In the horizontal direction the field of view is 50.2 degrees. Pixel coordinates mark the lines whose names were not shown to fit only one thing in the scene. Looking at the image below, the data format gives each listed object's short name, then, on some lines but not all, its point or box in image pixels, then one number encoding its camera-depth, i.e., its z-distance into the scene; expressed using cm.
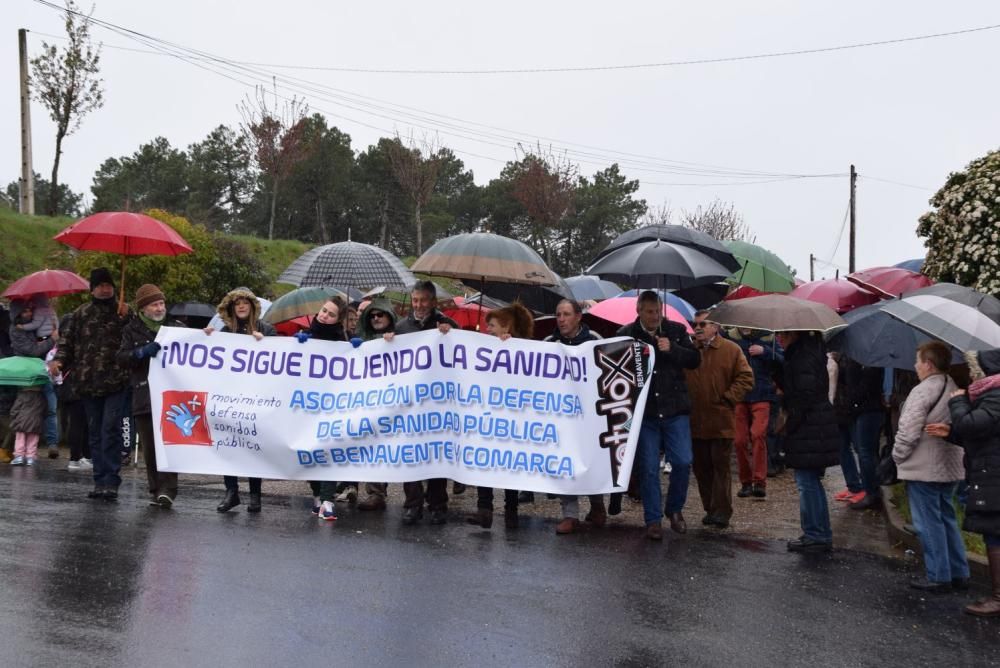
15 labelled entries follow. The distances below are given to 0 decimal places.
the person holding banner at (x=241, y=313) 942
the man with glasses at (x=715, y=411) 950
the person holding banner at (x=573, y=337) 903
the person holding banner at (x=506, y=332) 894
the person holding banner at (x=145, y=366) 923
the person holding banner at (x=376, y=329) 946
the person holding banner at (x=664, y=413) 880
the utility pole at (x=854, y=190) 4856
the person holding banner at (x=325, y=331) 925
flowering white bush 1145
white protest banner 893
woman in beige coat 738
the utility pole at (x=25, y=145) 2953
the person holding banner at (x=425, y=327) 903
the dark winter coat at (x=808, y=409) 853
